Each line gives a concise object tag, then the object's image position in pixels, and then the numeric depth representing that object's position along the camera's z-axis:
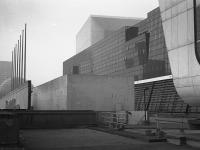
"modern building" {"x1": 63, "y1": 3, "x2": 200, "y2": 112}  24.53
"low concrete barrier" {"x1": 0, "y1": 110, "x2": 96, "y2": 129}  26.54
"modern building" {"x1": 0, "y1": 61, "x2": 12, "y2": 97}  109.84
